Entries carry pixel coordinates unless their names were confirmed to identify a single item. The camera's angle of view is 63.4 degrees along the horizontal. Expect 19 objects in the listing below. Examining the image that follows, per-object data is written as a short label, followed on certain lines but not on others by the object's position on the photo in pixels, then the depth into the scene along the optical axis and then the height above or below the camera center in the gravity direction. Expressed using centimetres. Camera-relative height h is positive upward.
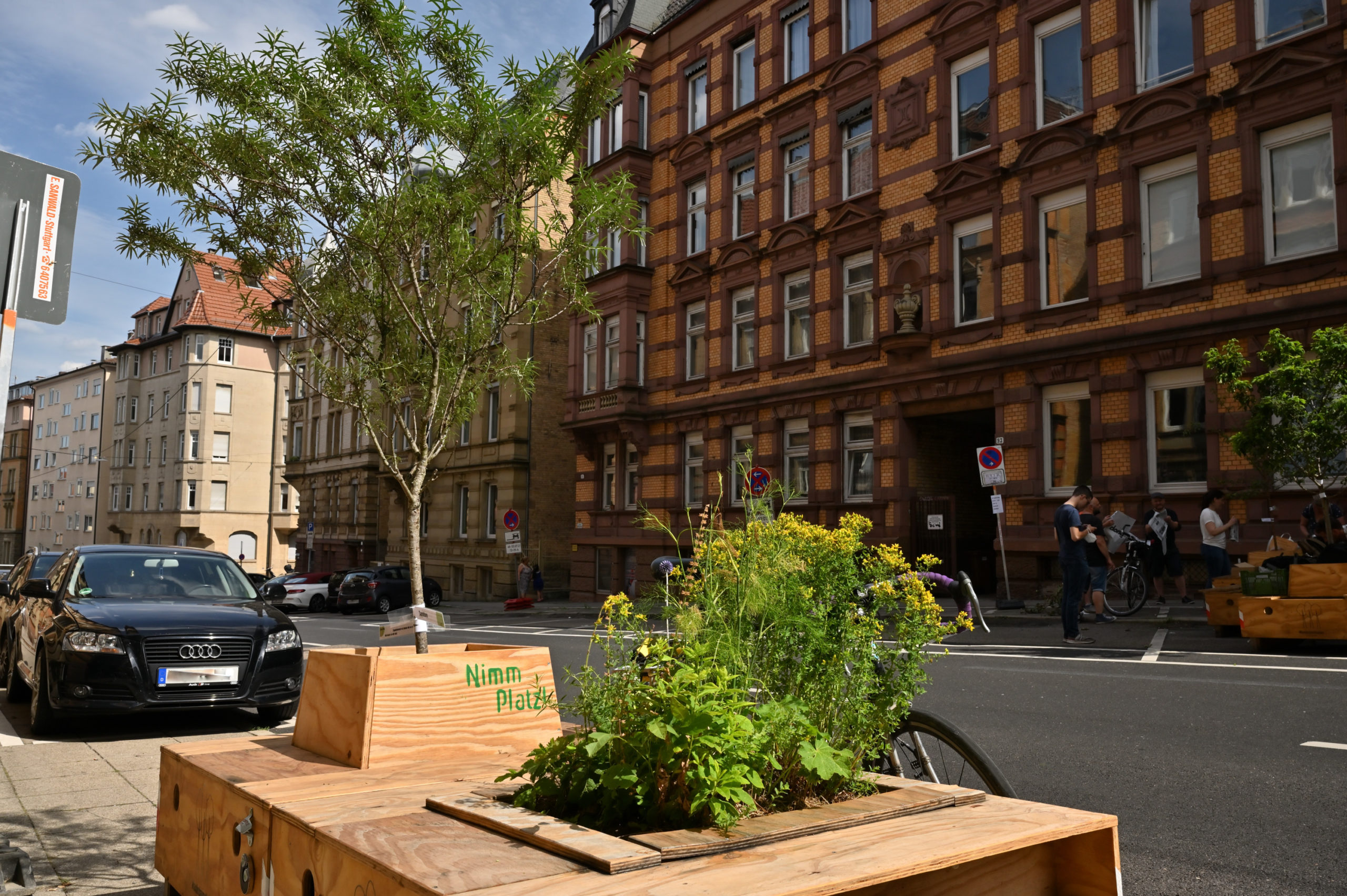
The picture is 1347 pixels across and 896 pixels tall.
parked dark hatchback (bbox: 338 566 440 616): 3597 -142
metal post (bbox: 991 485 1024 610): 1884 -81
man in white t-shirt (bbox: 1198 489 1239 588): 1603 +28
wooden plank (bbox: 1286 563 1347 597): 1178 -19
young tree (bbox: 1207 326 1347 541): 1309 +184
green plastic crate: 1234 -24
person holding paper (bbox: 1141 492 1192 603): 1728 +23
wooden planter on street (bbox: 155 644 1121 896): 219 -66
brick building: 1761 +608
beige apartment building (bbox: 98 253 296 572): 6769 +690
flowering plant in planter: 252 -35
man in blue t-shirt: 1345 -4
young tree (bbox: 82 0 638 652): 665 +233
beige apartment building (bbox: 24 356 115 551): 8288 +692
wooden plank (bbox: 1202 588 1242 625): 1343 -56
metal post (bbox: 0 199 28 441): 447 +104
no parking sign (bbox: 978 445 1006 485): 1886 +160
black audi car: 815 -78
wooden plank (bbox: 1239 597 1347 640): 1177 -60
